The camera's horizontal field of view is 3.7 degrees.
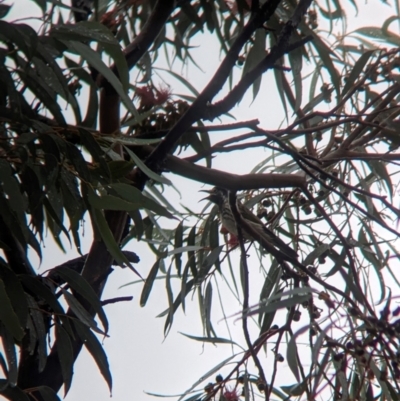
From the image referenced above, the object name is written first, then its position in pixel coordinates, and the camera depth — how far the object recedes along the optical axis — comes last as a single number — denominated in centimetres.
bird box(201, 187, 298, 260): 1262
